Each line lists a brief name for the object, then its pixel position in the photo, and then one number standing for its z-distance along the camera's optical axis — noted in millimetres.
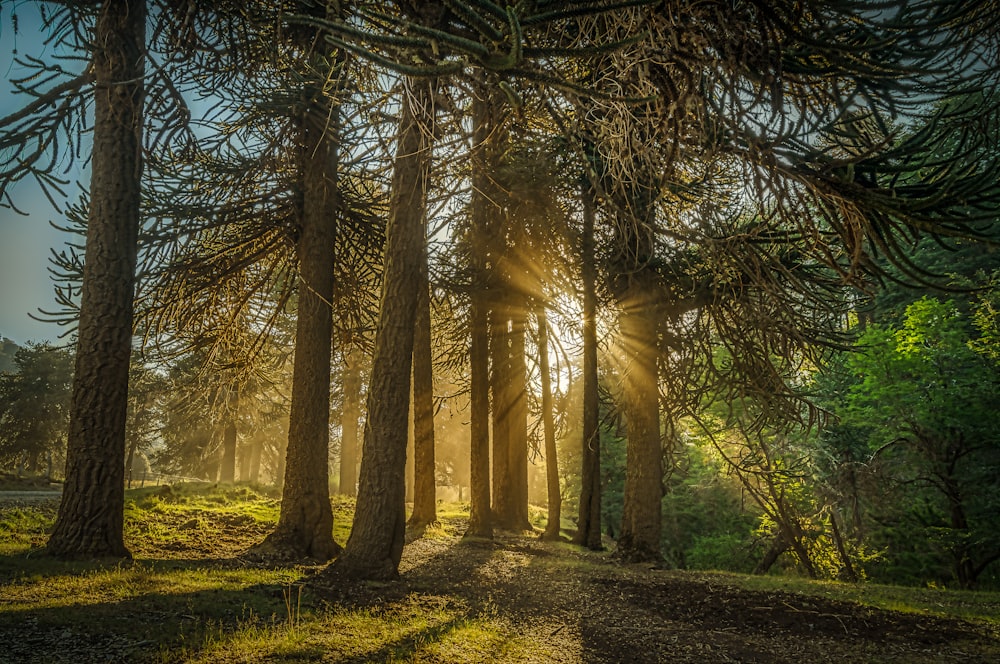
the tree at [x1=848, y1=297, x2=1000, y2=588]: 12477
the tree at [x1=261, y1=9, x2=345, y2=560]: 8344
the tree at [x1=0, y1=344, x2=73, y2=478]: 28781
